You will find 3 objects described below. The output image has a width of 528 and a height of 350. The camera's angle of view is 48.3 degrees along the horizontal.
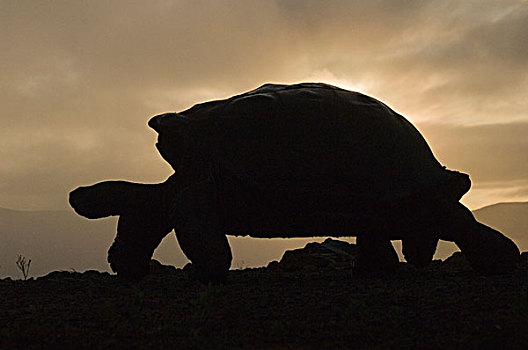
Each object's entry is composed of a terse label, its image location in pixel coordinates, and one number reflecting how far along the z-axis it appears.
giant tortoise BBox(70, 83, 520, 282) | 6.71
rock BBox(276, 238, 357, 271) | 10.91
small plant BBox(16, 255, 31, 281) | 9.24
